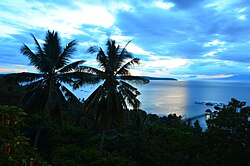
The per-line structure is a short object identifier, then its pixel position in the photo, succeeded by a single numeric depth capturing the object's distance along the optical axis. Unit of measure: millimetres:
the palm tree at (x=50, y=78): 9851
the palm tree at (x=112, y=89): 10209
